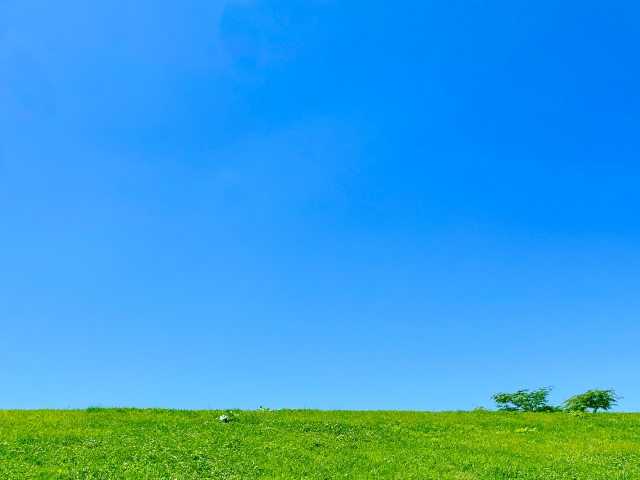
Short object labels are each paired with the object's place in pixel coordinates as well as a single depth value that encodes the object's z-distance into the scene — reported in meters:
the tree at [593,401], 32.44
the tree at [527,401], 30.81
